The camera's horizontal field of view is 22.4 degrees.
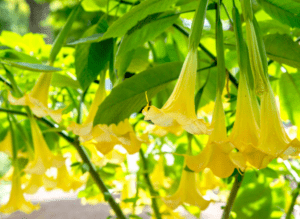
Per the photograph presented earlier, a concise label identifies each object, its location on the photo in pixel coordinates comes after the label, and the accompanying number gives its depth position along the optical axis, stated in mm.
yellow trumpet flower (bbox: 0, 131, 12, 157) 1936
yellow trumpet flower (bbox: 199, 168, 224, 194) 1992
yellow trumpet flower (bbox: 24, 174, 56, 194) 1827
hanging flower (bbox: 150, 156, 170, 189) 2281
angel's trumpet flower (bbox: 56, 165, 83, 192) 1859
